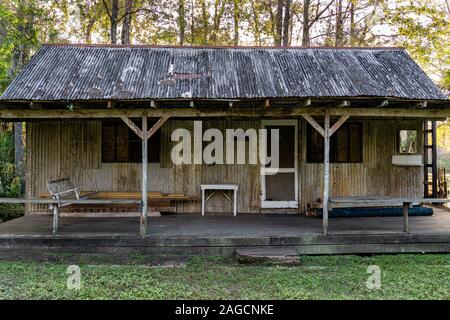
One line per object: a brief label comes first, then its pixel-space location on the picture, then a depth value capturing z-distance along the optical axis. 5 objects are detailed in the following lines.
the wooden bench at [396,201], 6.82
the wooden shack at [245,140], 8.33
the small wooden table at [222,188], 8.91
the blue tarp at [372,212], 8.83
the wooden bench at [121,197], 8.67
